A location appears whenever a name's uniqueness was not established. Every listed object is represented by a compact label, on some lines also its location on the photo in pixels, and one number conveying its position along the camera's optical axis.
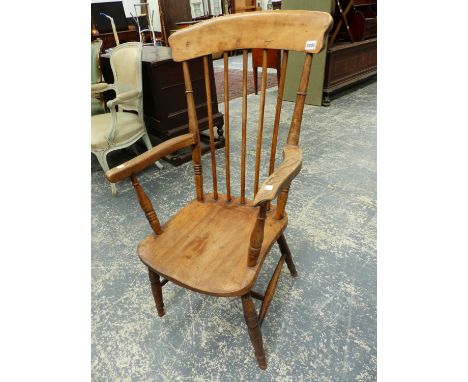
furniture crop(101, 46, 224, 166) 2.52
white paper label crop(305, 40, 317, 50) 1.04
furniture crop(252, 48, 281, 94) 4.26
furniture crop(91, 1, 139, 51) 6.30
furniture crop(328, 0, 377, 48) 4.05
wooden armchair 1.03
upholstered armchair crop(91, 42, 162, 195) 2.39
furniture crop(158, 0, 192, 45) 7.50
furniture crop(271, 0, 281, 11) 5.25
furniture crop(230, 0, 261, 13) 8.07
